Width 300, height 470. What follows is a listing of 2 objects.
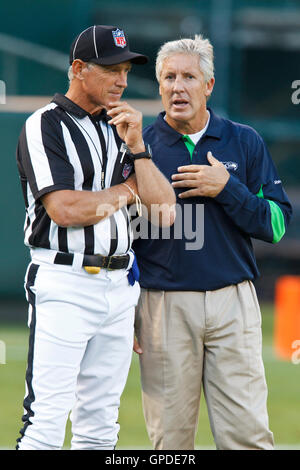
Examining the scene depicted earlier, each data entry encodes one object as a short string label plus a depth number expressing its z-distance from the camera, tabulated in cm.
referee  661
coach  724
